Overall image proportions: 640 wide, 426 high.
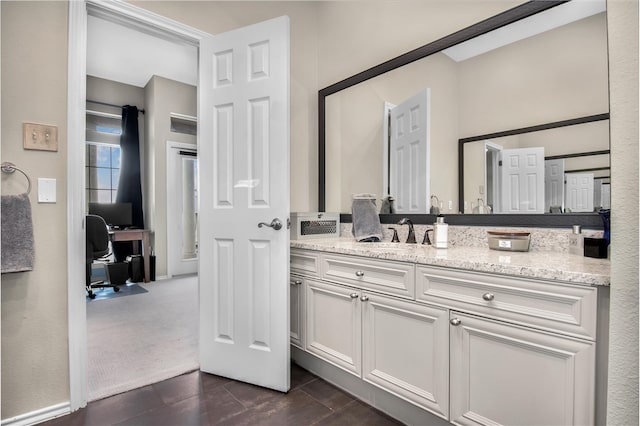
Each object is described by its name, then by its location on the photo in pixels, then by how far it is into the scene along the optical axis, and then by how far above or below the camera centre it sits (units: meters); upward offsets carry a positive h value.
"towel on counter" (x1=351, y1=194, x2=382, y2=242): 2.17 -0.07
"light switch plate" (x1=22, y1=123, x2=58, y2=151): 1.59 +0.38
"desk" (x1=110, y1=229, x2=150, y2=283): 4.48 -0.40
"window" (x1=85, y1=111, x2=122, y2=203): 5.11 +0.91
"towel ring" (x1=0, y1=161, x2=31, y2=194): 1.52 +0.21
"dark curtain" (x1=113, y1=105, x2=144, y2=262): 5.11 +0.66
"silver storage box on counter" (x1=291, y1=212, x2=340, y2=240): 2.21 -0.11
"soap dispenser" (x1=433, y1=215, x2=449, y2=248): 1.76 -0.14
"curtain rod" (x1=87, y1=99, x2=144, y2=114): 4.96 +1.72
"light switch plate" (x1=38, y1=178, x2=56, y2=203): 1.62 +0.10
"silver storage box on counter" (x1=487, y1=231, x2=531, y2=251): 1.57 -0.15
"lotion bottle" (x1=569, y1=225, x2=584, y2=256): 1.42 -0.14
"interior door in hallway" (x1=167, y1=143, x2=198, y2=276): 5.04 +0.02
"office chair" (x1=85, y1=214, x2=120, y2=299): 3.74 -0.36
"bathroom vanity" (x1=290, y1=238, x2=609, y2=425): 1.05 -0.51
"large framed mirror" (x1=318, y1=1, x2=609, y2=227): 1.51 +0.66
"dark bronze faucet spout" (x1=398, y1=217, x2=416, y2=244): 2.08 -0.15
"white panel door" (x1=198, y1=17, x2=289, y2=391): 1.87 +0.05
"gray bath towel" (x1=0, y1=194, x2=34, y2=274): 1.50 -0.12
